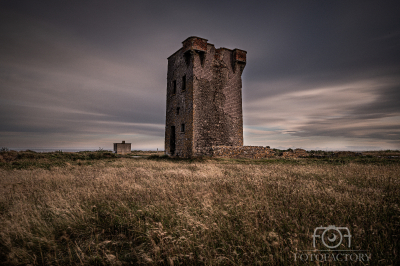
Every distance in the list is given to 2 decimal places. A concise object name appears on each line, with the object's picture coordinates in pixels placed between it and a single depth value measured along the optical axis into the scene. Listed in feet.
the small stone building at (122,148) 90.58
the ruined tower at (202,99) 55.77
